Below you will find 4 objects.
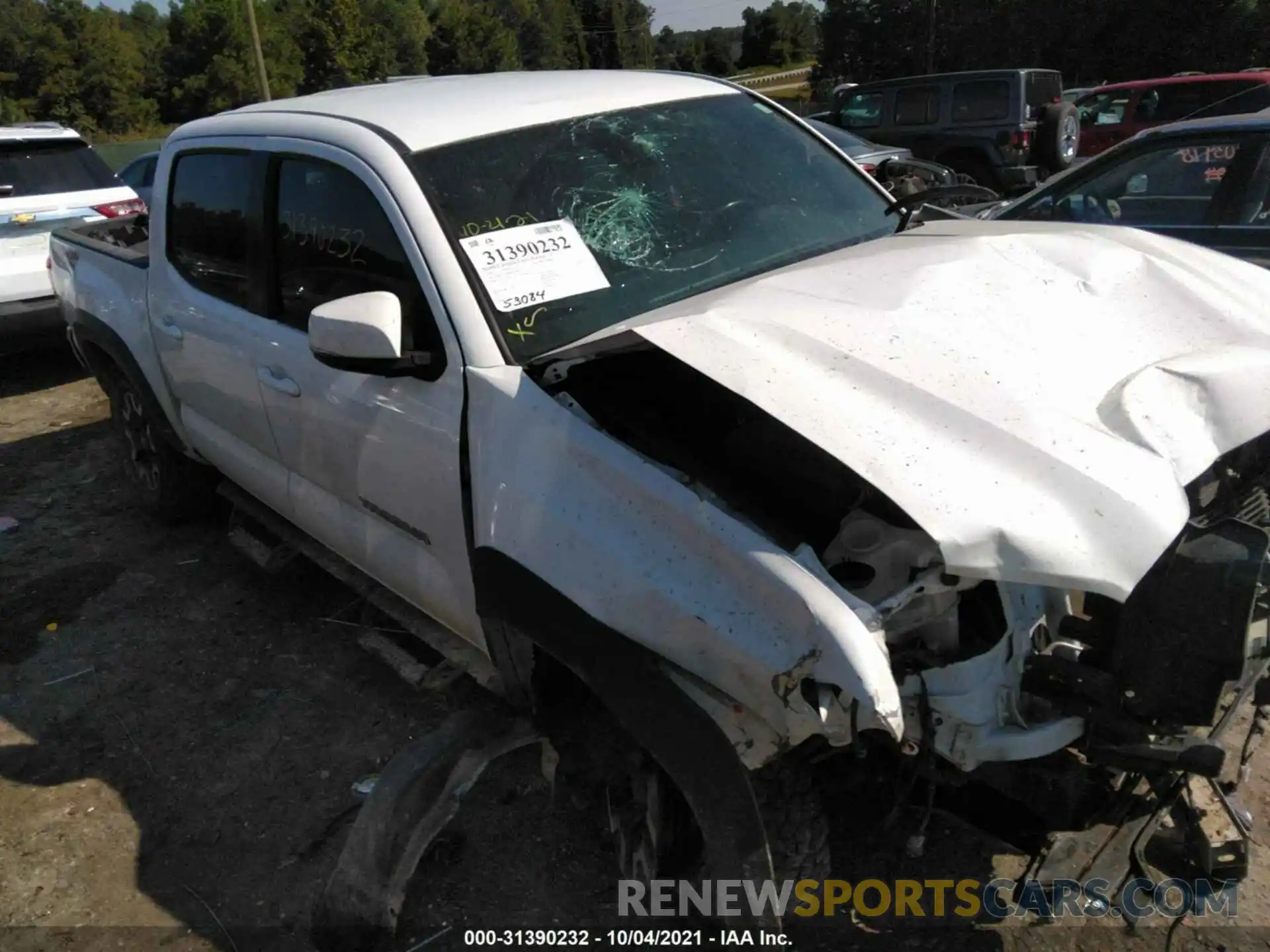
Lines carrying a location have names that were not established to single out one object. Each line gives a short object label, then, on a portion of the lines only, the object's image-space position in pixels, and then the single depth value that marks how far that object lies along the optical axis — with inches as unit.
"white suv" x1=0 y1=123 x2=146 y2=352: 285.3
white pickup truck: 69.4
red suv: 402.9
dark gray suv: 464.8
